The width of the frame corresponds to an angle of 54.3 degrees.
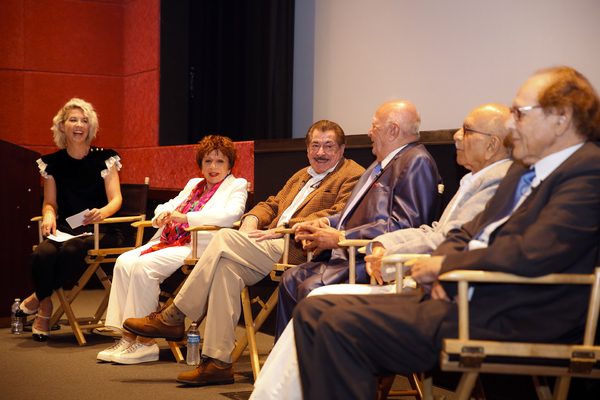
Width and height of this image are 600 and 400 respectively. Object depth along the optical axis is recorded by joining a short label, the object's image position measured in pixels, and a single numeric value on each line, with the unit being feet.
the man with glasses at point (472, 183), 7.05
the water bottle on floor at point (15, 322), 13.61
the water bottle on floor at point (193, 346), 11.09
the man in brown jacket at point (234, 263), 9.67
